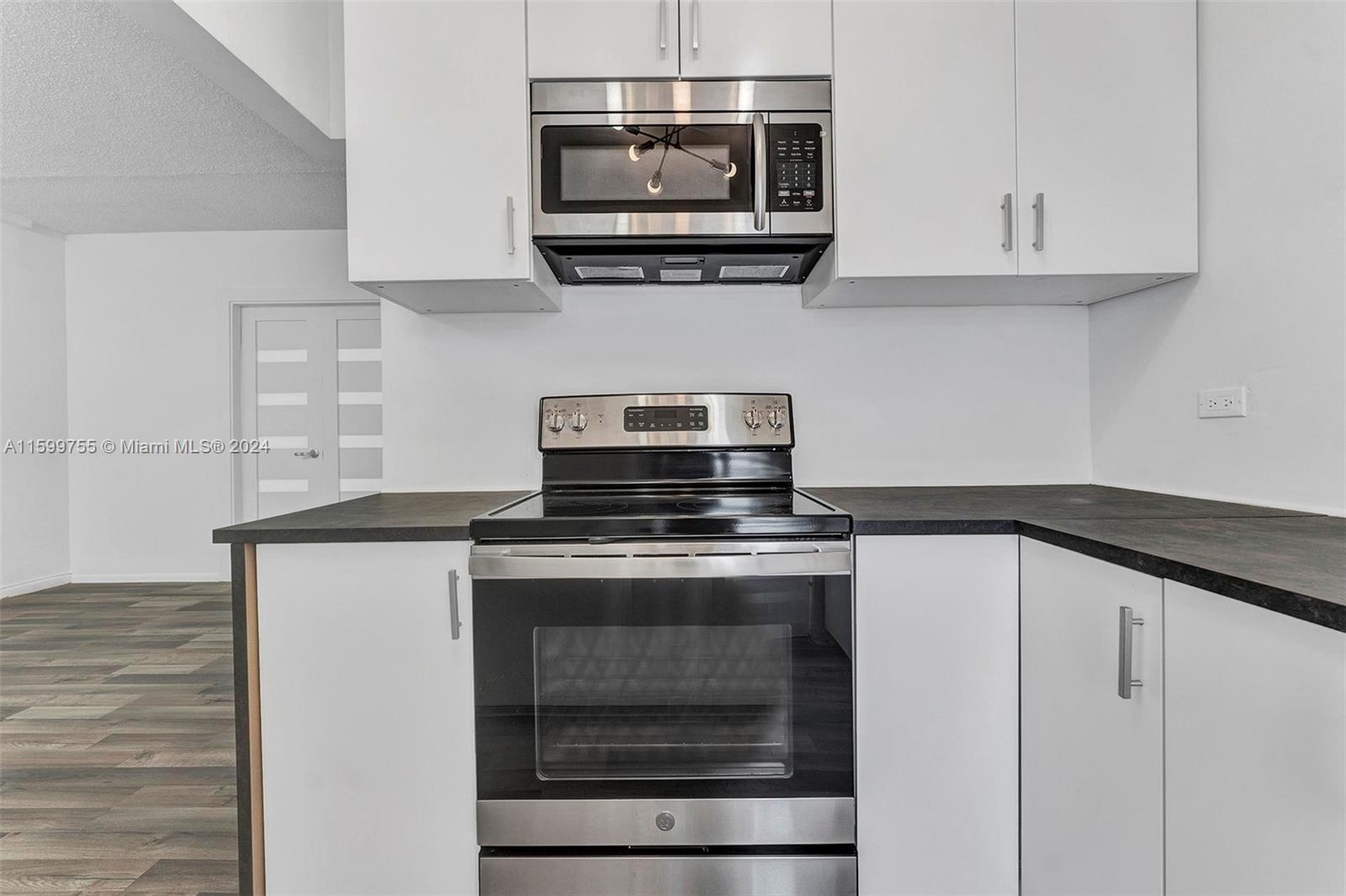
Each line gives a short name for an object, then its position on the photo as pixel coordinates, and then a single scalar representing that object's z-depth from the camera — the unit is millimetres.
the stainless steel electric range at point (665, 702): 1523
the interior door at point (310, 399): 5309
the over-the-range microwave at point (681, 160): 1852
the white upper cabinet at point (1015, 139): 1824
